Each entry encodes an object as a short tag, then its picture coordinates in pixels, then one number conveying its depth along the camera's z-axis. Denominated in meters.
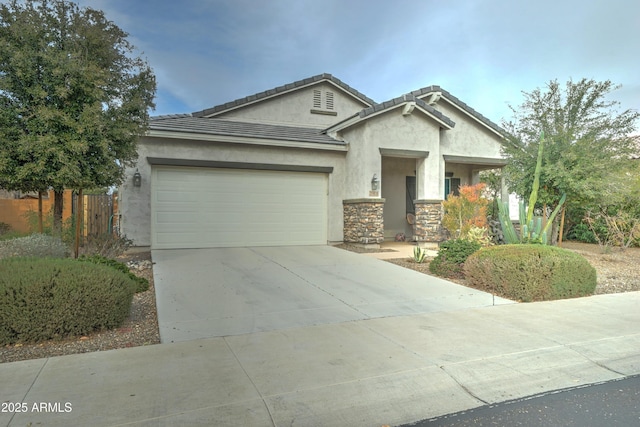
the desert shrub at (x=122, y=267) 6.89
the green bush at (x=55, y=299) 4.51
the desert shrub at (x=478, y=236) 10.90
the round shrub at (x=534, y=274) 7.20
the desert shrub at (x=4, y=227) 15.25
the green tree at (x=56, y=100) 7.14
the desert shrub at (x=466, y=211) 12.41
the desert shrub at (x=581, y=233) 16.48
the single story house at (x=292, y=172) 11.77
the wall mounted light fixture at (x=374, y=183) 13.21
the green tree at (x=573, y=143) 11.14
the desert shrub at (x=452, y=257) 8.88
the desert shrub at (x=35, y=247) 7.82
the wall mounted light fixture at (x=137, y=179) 11.43
